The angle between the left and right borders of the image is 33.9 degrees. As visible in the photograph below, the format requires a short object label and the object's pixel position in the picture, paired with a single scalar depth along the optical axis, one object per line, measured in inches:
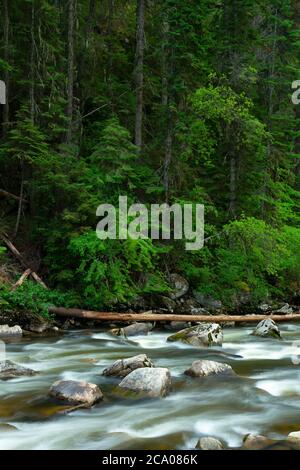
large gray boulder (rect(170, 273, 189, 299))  644.7
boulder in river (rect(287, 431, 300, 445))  228.5
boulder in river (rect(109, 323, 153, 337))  510.7
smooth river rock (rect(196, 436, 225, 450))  226.1
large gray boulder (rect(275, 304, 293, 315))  676.1
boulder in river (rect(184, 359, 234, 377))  350.0
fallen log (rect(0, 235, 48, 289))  570.4
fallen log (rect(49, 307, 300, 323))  538.0
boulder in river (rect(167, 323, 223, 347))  467.0
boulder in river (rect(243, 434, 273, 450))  229.6
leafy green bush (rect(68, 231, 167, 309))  545.3
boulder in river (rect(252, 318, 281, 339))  512.7
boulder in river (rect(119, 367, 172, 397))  304.8
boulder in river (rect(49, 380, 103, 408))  285.1
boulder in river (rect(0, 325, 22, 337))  484.6
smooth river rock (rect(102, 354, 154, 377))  343.0
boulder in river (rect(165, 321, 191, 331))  567.5
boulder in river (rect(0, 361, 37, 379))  346.6
